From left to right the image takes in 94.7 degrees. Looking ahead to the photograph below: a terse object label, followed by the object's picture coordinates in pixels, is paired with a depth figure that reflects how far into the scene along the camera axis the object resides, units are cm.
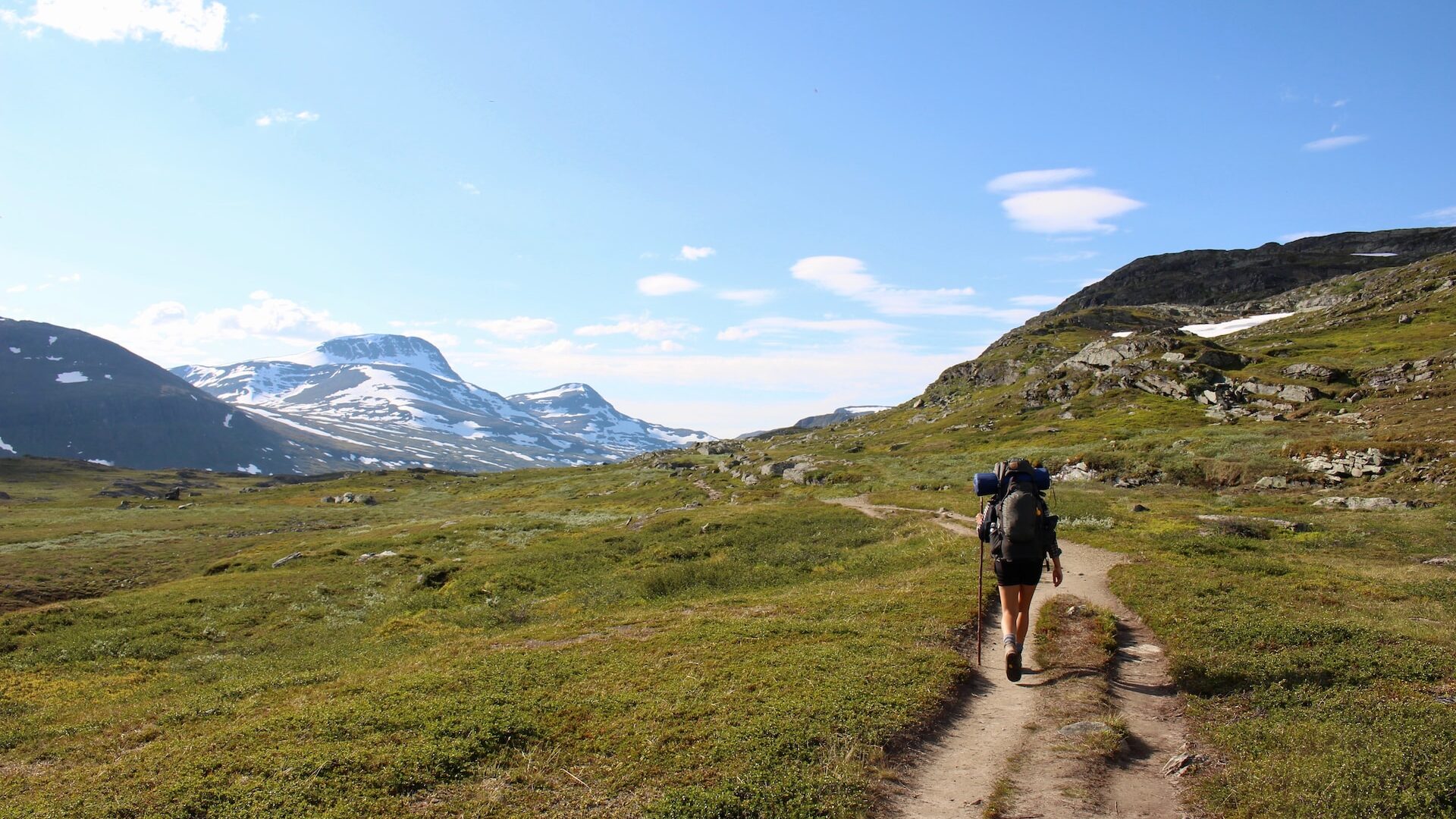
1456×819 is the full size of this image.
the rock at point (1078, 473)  6072
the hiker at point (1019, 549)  1442
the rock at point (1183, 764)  1052
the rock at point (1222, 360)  10256
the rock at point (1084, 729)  1182
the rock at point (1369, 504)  3616
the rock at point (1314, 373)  8194
